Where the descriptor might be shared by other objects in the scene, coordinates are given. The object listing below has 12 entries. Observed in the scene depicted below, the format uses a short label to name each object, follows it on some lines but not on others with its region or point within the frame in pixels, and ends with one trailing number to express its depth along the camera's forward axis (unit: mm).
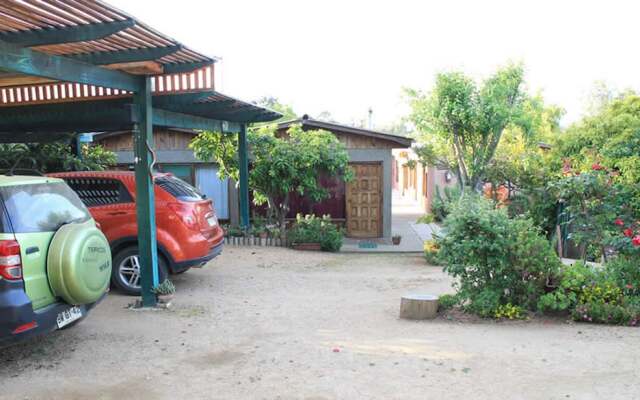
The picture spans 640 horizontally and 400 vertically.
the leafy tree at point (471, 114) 13648
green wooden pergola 5031
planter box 13164
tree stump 6398
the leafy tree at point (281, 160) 13141
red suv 7672
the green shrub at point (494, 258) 6262
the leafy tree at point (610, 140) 11211
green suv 4270
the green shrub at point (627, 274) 6336
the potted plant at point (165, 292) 7068
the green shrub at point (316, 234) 13234
